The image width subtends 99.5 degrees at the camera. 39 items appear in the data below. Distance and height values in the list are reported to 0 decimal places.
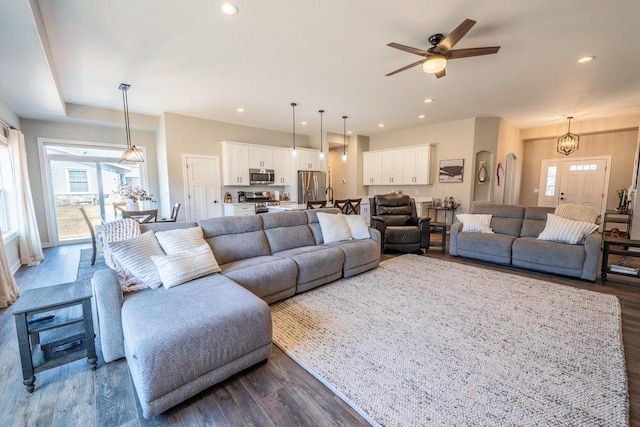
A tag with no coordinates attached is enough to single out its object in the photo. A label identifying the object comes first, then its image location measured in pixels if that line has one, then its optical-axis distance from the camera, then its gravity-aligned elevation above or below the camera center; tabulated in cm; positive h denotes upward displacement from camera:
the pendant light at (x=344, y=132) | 634 +157
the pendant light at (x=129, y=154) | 412 +53
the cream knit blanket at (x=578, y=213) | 415 -43
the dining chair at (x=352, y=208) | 571 -47
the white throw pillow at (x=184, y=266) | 222 -68
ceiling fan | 252 +132
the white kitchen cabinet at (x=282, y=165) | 724 +57
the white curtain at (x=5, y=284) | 290 -106
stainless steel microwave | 676 +27
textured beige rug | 155 -126
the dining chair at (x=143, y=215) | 372 -39
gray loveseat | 358 -89
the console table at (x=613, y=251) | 341 -84
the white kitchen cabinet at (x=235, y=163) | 637 +56
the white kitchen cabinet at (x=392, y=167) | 759 +55
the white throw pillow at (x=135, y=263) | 221 -62
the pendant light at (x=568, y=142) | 645 +102
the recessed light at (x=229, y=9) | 230 +154
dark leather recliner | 489 -71
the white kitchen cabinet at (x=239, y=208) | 625 -51
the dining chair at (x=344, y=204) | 558 -37
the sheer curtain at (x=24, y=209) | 420 -35
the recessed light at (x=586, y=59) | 331 +156
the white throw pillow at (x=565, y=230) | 367 -62
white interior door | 600 +2
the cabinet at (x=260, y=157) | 674 +74
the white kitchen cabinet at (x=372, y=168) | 809 +56
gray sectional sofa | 148 -86
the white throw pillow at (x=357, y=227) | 403 -61
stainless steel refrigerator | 757 +1
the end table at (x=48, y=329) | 167 -95
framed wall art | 664 +39
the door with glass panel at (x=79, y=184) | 555 +7
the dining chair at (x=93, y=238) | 367 -70
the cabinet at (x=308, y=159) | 761 +77
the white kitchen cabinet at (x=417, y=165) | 702 +55
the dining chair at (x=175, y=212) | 463 -44
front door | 720 +9
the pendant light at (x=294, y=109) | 514 +156
